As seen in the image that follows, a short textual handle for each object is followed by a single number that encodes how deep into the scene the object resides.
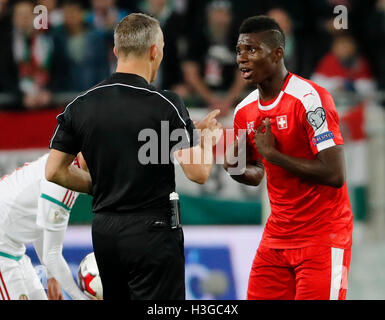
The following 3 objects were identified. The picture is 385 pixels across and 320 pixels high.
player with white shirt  10.16
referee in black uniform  8.48
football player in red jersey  9.34
